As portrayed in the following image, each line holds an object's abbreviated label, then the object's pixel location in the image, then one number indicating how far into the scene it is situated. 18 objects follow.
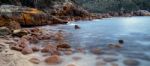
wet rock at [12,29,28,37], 7.48
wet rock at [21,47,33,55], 5.22
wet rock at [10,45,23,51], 5.39
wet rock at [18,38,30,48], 5.81
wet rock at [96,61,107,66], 4.59
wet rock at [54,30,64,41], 7.17
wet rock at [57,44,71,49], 5.94
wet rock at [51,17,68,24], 14.08
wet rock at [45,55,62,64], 4.68
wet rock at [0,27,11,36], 7.46
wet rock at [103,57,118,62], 4.84
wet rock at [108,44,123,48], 6.20
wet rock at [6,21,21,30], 9.67
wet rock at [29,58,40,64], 4.66
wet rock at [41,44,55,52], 5.55
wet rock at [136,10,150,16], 34.01
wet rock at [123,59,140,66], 4.59
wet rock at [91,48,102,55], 5.54
